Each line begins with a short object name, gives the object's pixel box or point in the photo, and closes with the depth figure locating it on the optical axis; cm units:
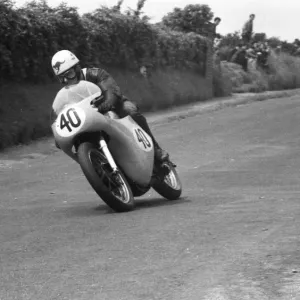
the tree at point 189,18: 3859
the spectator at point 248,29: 4353
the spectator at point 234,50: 4193
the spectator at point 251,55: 4194
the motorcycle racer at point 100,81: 1012
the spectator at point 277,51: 4478
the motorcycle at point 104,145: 970
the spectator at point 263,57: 4184
